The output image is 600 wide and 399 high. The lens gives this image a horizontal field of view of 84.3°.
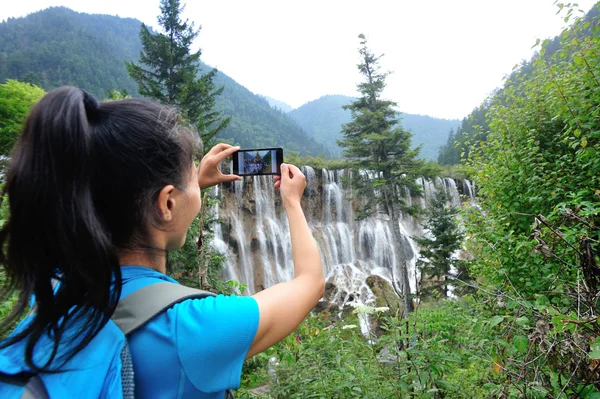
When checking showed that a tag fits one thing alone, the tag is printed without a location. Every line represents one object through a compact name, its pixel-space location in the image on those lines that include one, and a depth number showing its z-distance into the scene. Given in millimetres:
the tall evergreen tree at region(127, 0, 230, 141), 13586
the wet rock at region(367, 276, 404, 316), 16953
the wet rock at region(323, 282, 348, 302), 17900
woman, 696
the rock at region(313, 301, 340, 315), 15305
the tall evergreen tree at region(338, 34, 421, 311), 16281
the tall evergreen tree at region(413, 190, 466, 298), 15352
